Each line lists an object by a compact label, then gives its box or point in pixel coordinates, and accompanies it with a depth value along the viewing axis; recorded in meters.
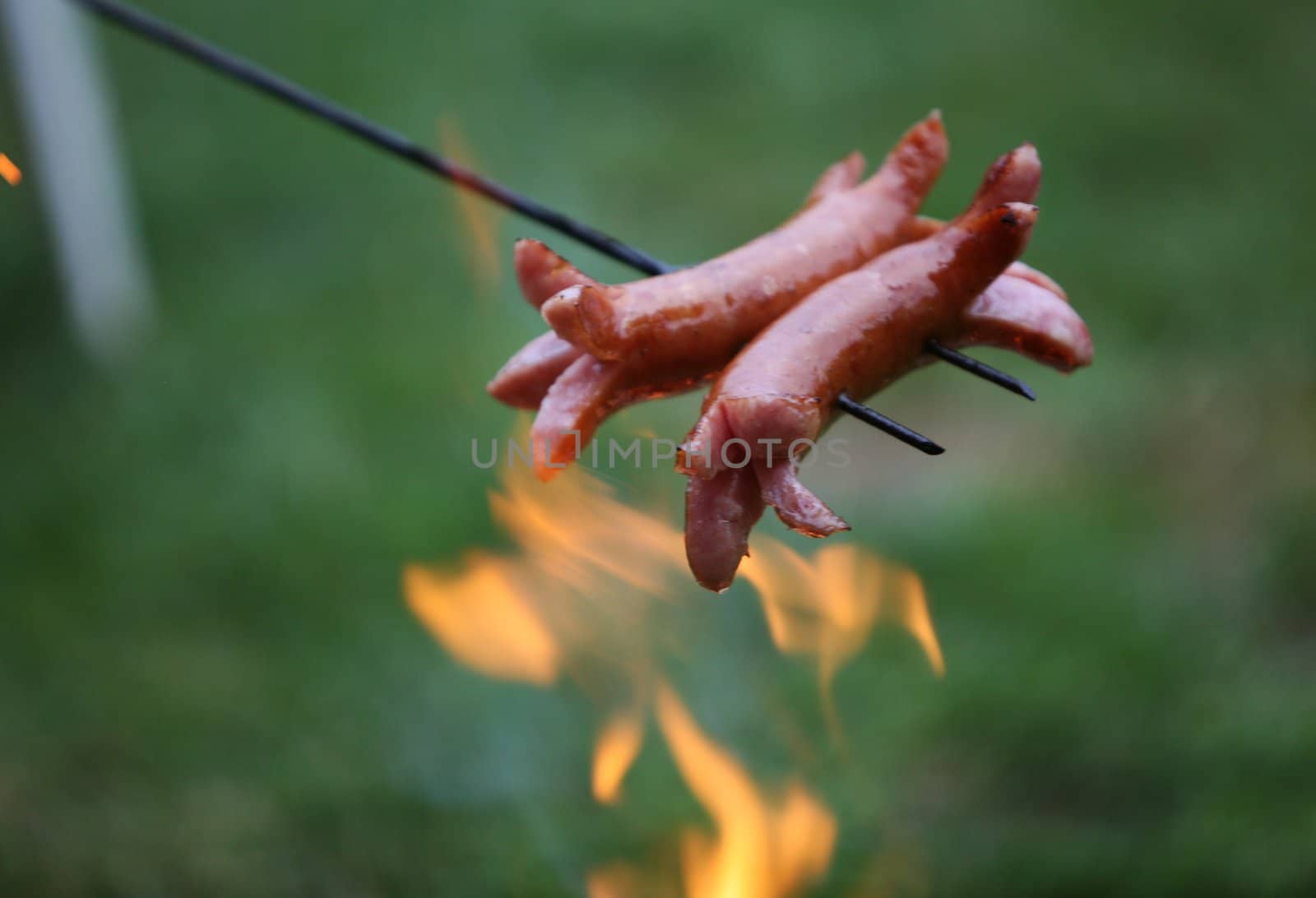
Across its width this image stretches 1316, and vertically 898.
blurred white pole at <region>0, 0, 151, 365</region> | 1.74
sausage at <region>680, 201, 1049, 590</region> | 0.85
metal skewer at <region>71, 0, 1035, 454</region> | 0.88
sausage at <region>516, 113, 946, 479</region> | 0.87
